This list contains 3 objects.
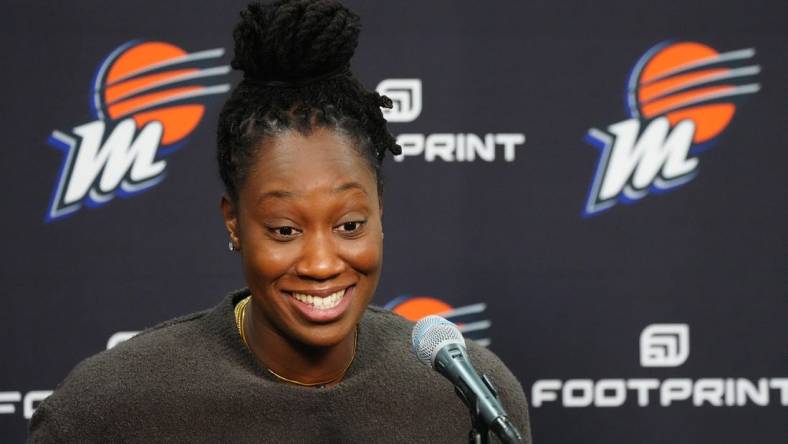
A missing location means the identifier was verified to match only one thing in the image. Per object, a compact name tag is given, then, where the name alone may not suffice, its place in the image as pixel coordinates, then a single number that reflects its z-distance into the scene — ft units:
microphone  18.95
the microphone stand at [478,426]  18.93
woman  19.74
